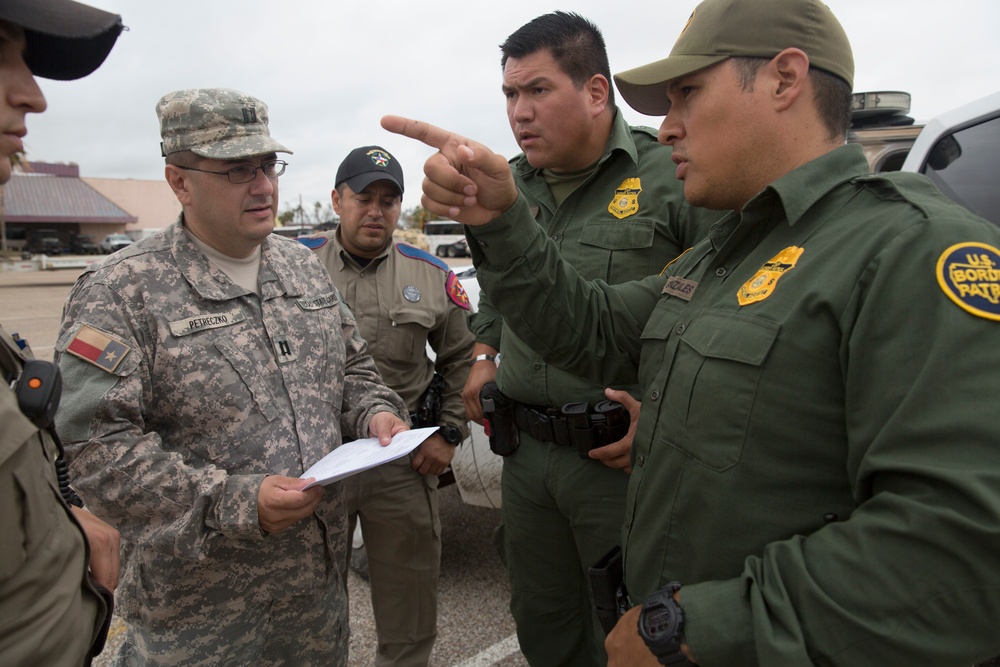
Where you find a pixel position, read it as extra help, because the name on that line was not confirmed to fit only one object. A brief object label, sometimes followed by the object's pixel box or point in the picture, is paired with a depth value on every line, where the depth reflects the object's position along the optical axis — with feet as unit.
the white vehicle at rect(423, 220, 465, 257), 124.57
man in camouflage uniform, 5.34
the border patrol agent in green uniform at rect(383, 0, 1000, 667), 2.93
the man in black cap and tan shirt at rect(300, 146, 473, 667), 8.82
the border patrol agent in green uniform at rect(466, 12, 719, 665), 6.95
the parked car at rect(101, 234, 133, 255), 132.46
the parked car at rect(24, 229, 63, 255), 139.23
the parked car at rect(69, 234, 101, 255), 144.77
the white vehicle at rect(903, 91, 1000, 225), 7.88
